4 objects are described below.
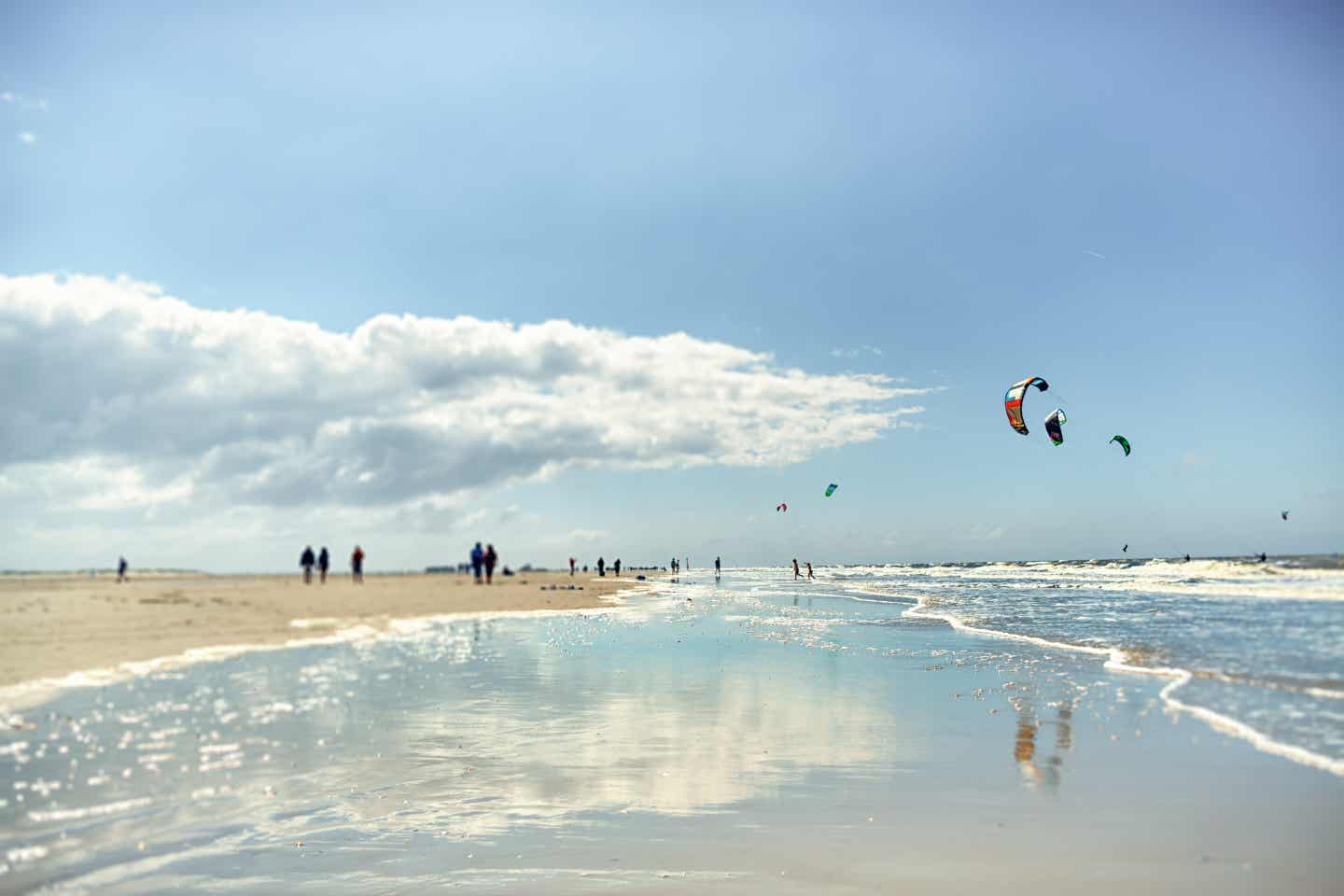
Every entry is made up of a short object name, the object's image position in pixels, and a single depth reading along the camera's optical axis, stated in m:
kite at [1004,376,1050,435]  41.97
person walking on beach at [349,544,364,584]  45.94
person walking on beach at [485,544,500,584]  54.44
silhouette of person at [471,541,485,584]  56.31
